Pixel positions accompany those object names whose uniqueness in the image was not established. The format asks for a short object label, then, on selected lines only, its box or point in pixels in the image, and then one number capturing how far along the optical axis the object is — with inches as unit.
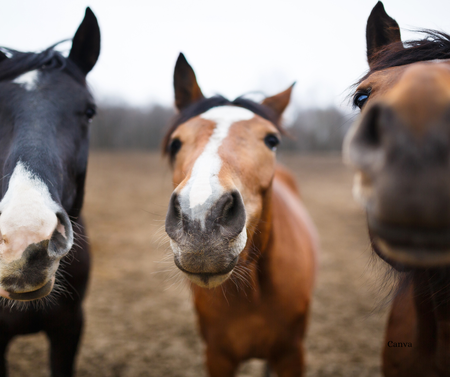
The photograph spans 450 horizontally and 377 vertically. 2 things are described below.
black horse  29.5
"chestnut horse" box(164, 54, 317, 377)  30.1
